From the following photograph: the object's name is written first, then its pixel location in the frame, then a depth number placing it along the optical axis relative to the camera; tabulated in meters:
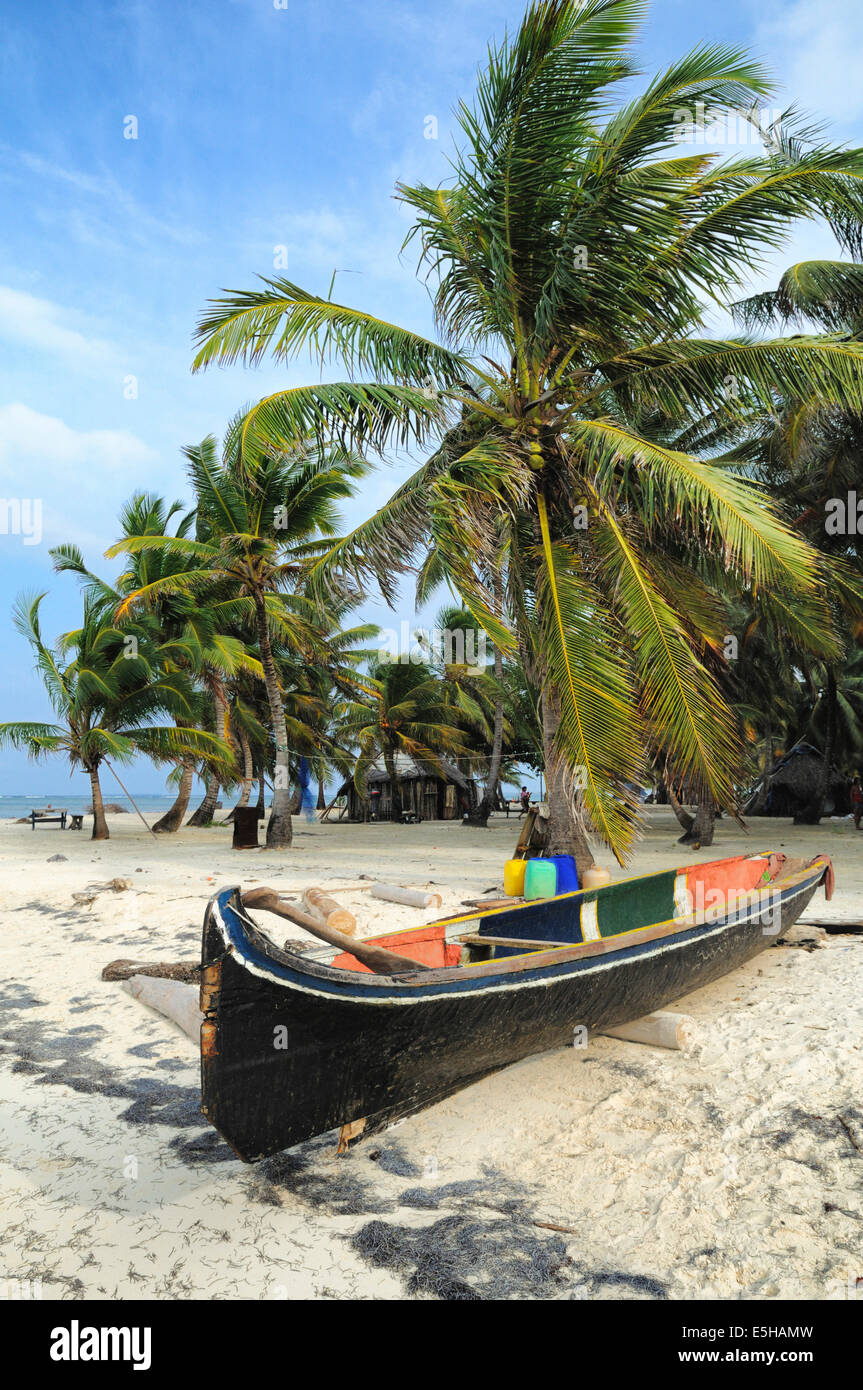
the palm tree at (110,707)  16.28
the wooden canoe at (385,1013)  2.81
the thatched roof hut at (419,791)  27.59
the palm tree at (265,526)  14.18
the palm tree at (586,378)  6.79
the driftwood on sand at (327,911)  5.46
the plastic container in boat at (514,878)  8.23
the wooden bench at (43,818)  22.06
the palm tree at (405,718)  24.14
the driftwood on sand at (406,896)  8.05
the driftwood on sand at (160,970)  5.84
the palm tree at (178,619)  17.22
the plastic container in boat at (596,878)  8.02
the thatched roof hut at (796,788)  21.58
